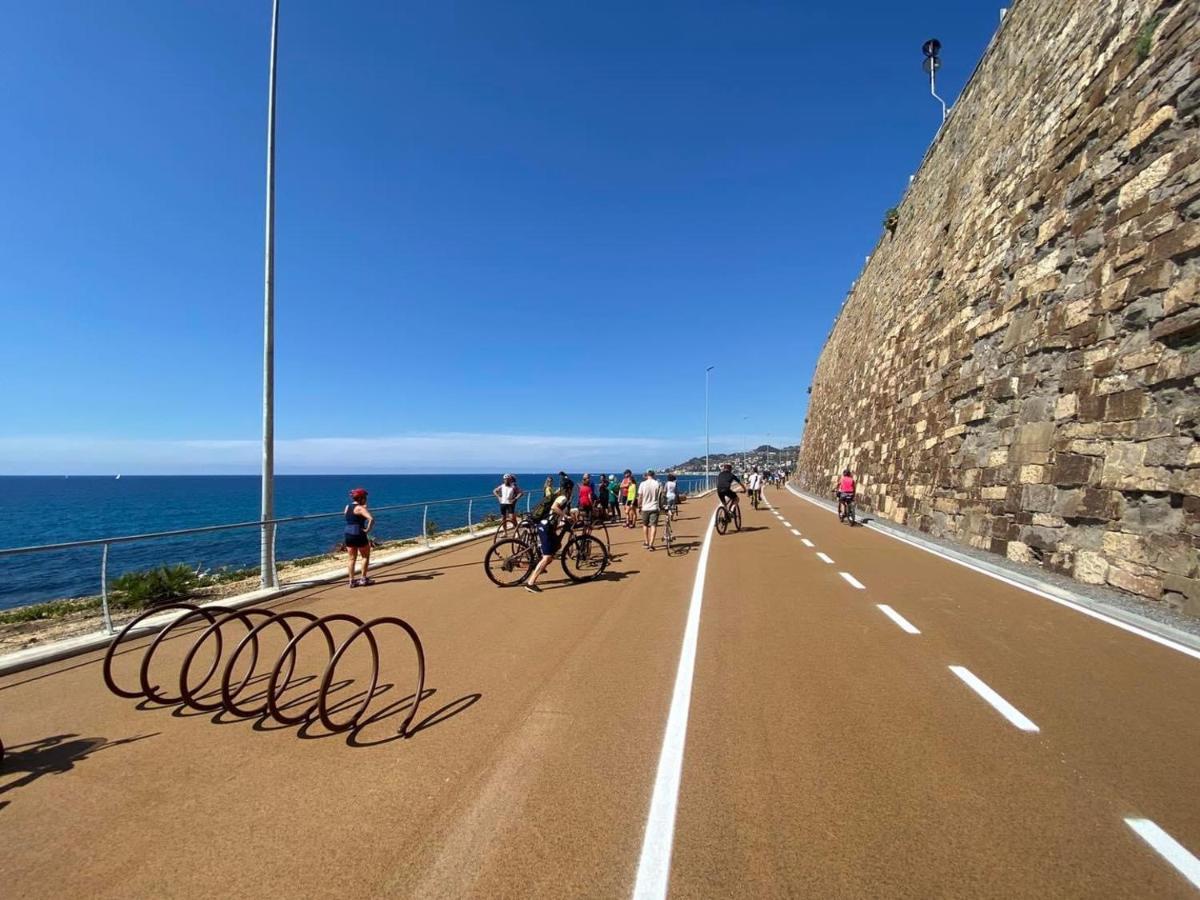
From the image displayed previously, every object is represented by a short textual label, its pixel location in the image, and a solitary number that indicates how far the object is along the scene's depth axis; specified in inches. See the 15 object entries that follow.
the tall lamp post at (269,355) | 400.8
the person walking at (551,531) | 363.3
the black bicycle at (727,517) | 691.1
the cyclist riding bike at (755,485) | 1054.7
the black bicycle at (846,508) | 755.7
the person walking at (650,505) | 564.7
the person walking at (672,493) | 602.7
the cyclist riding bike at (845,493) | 740.0
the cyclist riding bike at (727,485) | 681.0
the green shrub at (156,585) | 393.4
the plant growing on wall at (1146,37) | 374.6
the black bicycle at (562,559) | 394.6
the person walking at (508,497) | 608.0
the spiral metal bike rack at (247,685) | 164.1
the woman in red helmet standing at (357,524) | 375.6
